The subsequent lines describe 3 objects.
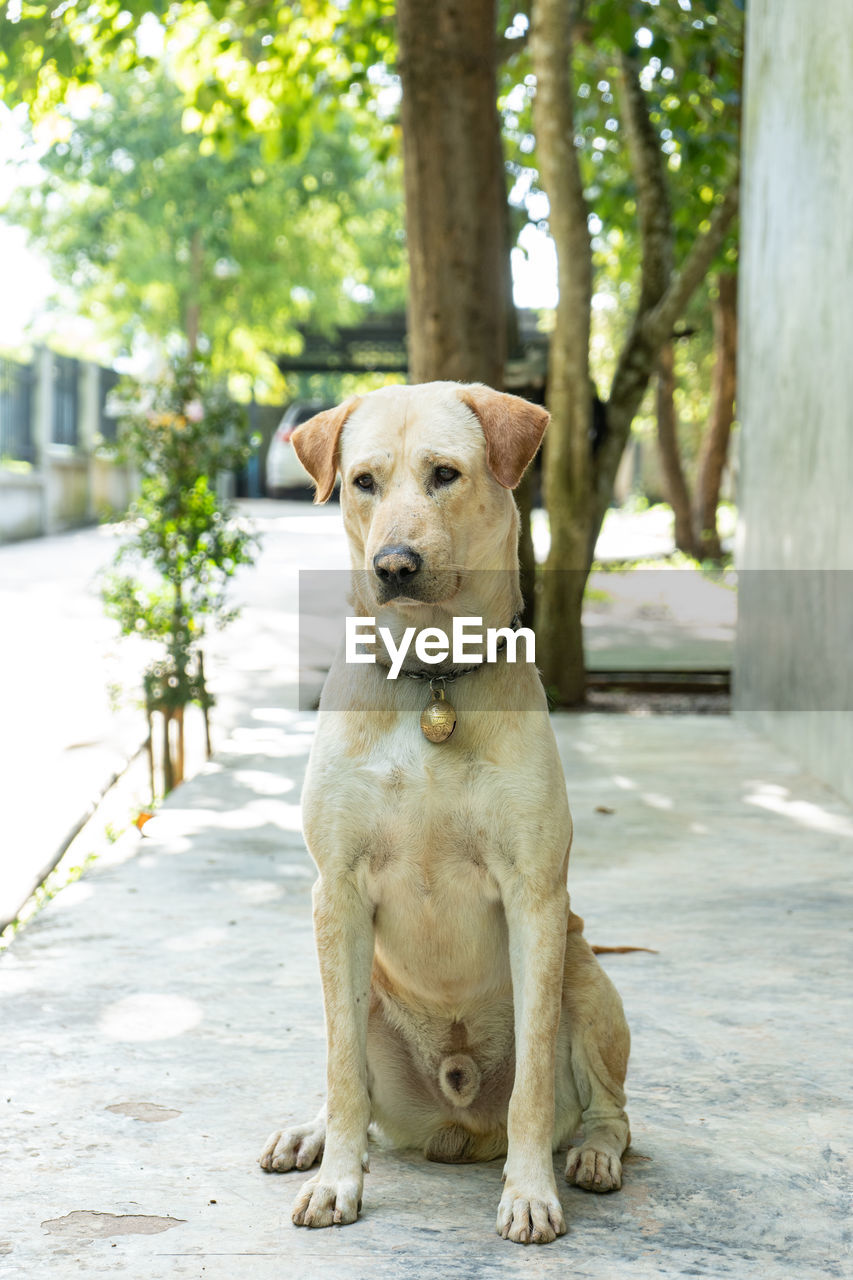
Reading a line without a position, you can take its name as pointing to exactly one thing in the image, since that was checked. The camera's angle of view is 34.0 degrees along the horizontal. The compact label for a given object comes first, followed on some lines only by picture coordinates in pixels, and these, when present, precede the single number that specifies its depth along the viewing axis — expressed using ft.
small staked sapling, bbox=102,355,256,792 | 23.73
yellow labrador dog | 8.63
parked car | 91.86
